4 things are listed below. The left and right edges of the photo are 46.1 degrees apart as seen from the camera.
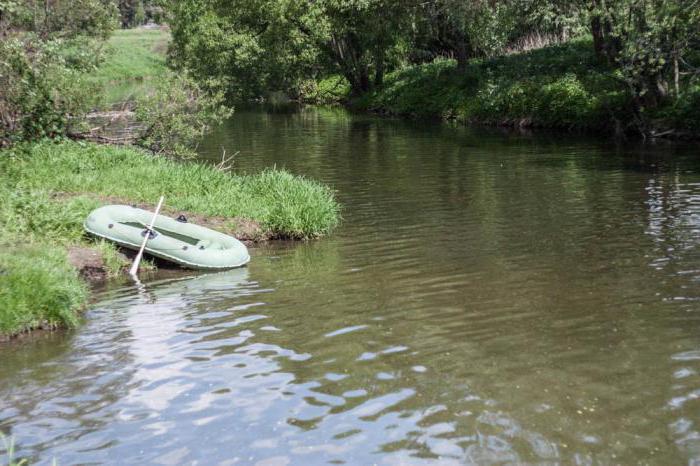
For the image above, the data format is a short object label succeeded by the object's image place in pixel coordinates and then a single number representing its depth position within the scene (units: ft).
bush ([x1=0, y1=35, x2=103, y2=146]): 53.30
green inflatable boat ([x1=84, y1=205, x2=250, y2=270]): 39.60
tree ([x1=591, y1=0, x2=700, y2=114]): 65.41
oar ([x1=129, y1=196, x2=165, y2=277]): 39.11
